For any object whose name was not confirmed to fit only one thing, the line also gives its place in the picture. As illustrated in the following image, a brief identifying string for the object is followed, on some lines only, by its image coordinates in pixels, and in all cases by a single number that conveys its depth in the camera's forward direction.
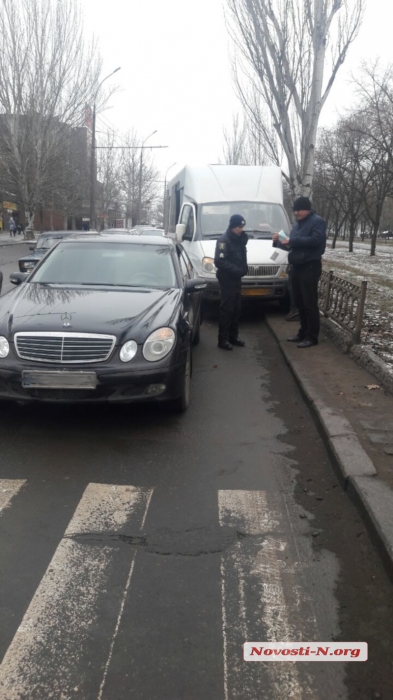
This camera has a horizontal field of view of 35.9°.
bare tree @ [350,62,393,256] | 27.39
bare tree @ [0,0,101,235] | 35.78
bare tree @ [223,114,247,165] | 46.37
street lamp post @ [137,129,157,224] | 58.24
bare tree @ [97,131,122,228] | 58.91
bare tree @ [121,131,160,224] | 64.44
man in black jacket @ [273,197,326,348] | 7.87
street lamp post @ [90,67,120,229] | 32.09
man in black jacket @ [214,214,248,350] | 8.31
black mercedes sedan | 4.80
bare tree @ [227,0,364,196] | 14.74
